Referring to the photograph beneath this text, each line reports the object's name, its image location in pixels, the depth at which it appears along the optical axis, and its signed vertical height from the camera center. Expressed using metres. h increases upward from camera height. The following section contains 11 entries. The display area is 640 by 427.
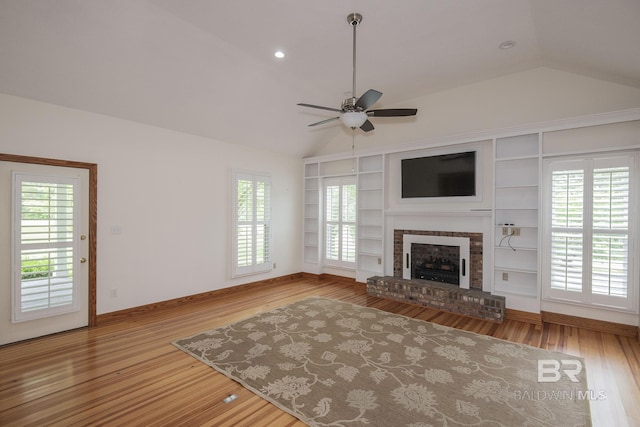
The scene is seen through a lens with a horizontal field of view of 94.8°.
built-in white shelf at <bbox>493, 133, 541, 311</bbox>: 4.32 -0.10
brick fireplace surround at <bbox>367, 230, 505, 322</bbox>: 4.36 -1.30
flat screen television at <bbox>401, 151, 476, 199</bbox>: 4.89 +0.65
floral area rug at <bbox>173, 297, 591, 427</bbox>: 2.28 -1.56
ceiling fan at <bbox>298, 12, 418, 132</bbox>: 2.94 +1.09
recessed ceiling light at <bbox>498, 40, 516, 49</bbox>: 3.63 +2.11
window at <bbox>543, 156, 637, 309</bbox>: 3.71 -0.22
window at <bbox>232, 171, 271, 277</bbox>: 5.80 -0.27
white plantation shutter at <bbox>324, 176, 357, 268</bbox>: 6.44 -0.24
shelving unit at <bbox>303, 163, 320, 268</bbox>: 7.02 -0.07
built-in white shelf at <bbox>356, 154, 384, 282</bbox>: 6.04 -0.12
